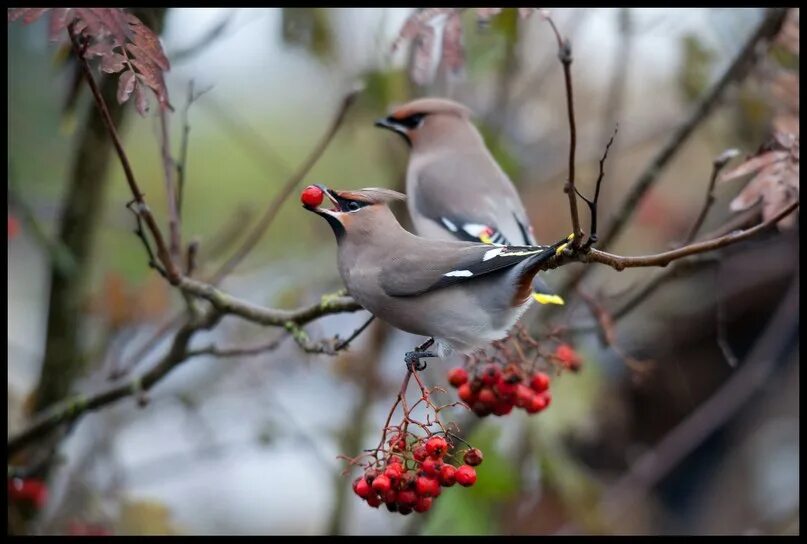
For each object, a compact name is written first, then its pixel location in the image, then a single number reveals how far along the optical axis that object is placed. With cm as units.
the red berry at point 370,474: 446
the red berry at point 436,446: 445
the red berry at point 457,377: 556
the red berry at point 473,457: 453
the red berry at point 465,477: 447
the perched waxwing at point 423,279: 494
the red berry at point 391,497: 441
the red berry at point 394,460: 449
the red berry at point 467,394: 546
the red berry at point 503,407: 544
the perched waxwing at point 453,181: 694
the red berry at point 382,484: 437
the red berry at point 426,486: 444
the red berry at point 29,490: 720
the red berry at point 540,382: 548
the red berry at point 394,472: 439
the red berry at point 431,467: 447
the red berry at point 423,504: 446
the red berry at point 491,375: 546
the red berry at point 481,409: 547
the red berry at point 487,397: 545
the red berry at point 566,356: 574
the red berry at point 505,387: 543
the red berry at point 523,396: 543
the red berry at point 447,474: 446
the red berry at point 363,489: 445
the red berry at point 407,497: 445
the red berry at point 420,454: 450
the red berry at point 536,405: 543
